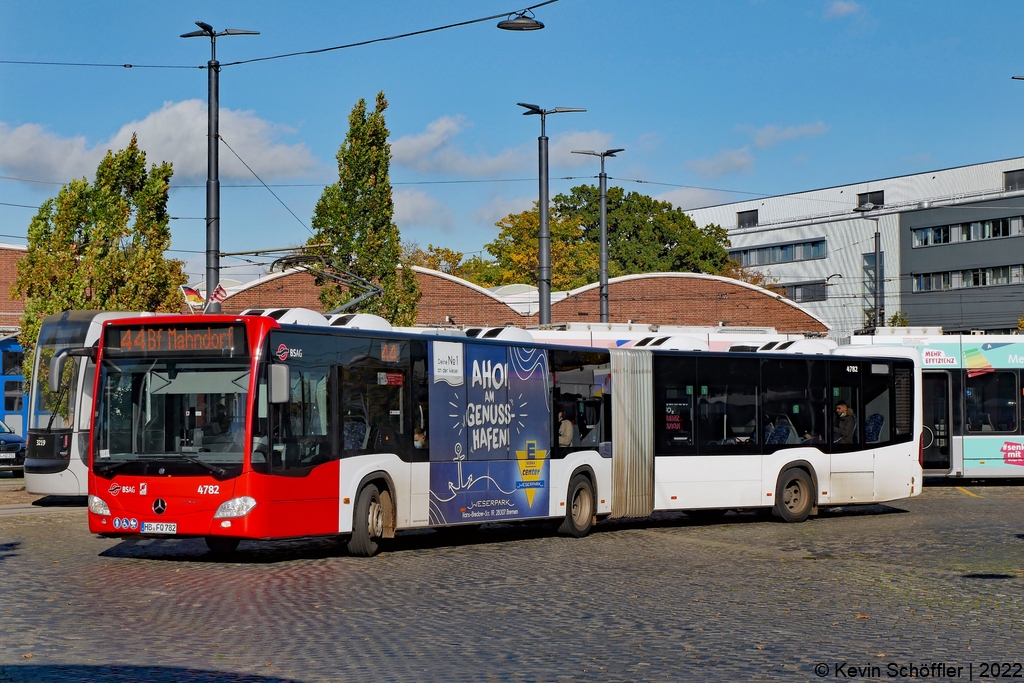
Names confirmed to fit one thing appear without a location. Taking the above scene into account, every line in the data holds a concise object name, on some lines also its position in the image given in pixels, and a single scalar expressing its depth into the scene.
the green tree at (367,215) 48.16
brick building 60.28
